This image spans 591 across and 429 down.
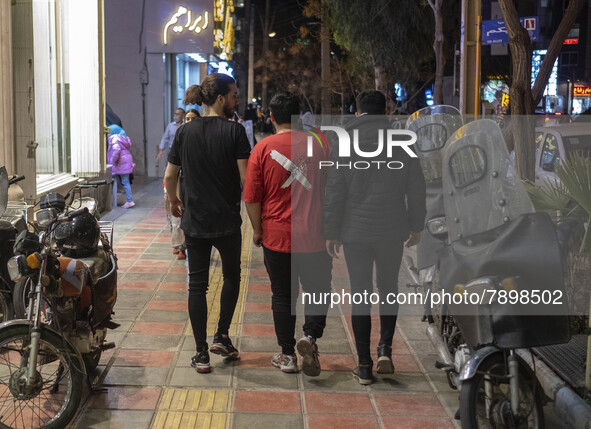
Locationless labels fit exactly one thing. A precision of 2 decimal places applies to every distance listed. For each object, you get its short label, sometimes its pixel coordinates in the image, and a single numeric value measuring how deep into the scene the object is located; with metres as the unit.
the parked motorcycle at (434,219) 5.30
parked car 11.74
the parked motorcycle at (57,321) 4.33
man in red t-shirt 5.41
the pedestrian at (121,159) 14.17
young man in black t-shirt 5.50
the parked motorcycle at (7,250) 5.89
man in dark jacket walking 5.38
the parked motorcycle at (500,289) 3.95
